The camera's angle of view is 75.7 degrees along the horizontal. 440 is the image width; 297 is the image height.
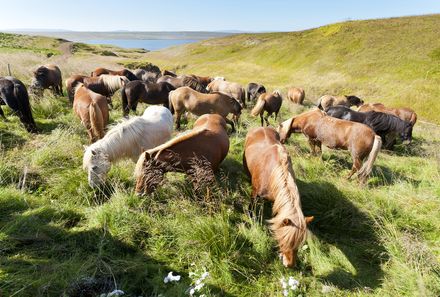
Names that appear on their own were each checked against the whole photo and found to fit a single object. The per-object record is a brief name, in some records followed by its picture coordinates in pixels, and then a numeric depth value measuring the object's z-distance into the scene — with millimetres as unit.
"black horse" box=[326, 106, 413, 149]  9336
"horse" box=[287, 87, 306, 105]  18938
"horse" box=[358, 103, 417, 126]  12195
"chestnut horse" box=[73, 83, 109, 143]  6344
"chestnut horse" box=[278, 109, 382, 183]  5992
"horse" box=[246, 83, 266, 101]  17375
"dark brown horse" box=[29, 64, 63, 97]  10133
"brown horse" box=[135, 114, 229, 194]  4109
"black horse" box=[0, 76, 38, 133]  7098
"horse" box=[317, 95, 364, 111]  16516
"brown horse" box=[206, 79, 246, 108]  14750
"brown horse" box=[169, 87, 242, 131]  8930
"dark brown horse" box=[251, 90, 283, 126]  11039
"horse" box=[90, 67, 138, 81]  13742
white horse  4578
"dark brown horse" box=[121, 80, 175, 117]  9484
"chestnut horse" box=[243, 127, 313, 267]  3137
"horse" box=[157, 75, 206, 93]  12703
